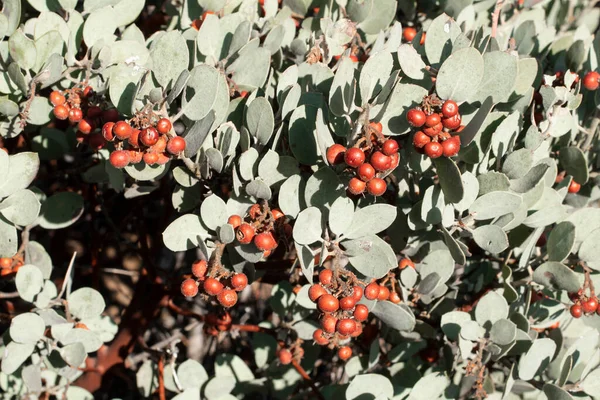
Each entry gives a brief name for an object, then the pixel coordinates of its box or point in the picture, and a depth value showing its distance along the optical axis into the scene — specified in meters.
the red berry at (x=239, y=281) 0.70
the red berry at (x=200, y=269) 0.71
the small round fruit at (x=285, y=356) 0.82
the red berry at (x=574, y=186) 0.80
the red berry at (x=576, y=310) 0.74
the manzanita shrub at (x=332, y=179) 0.69
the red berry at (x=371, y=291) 0.70
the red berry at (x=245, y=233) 0.69
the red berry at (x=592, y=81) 0.78
